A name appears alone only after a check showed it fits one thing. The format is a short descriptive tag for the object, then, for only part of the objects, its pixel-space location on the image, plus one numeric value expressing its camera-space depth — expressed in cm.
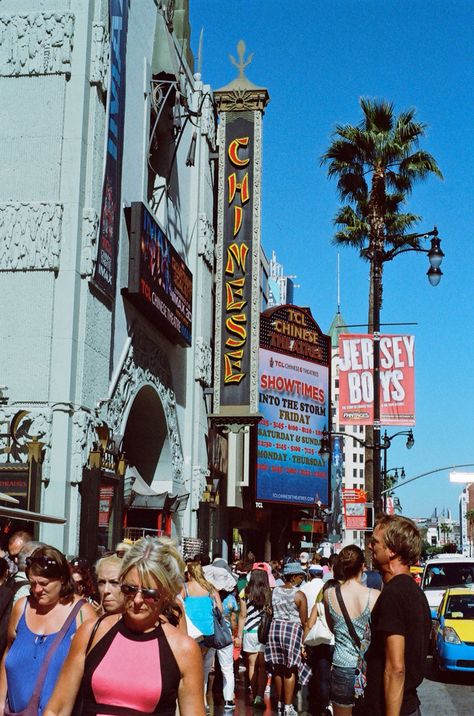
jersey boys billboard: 2198
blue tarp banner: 1859
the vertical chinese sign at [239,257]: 2870
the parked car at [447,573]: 2219
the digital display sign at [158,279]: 2077
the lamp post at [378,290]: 2200
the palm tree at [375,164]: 2634
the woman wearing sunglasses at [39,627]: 509
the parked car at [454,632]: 1645
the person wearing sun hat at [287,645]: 1181
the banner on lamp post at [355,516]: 2356
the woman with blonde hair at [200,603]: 1070
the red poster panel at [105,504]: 1842
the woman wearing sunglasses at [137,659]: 378
